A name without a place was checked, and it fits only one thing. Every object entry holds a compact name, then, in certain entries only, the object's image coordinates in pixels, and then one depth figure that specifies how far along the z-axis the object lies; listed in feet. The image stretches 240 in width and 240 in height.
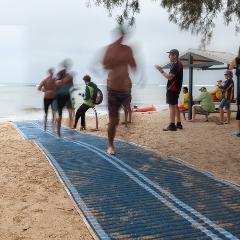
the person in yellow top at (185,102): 47.14
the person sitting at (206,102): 42.06
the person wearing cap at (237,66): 24.48
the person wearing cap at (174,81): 30.91
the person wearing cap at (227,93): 37.25
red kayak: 79.08
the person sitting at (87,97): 33.46
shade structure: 44.24
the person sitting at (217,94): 47.29
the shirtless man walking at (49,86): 16.63
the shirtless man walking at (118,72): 17.78
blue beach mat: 13.83
